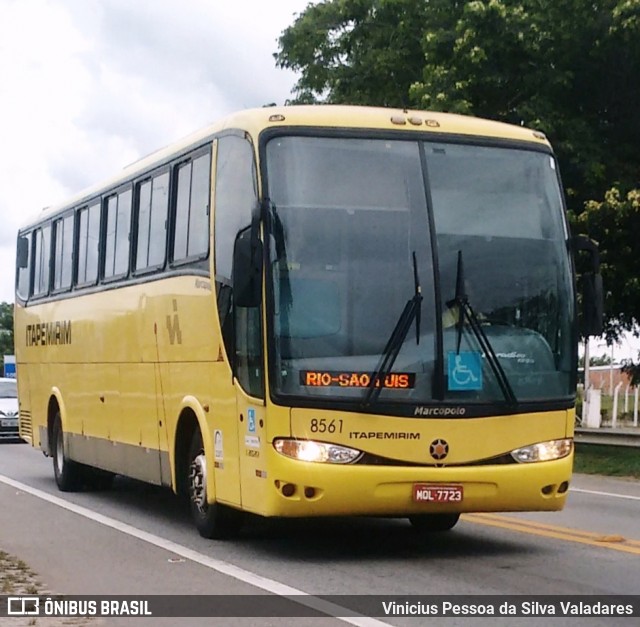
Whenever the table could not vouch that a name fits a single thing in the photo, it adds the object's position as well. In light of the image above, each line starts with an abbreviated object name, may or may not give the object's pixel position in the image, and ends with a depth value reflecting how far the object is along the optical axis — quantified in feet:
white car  104.47
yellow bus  36.17
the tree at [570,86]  79.56
